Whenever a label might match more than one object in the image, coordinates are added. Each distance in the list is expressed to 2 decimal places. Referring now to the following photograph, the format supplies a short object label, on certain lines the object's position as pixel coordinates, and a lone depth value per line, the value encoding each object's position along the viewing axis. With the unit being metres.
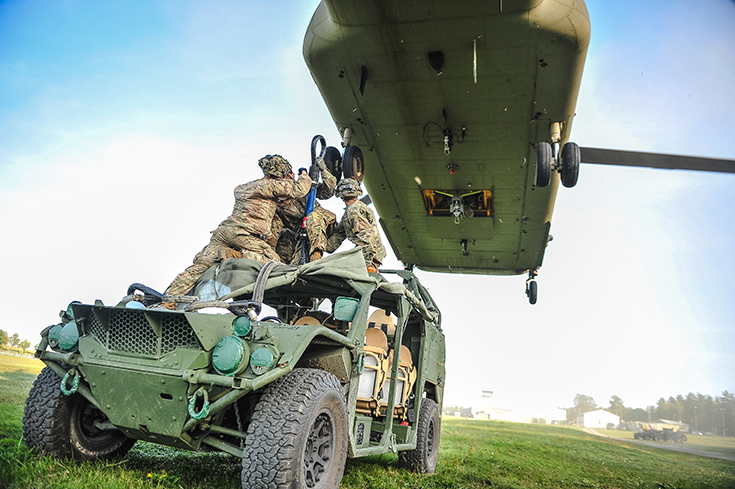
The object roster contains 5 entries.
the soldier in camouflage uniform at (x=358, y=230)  4.86
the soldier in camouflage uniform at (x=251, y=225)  4.45
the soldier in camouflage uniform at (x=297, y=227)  5.07
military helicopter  5.66
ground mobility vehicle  2.72
